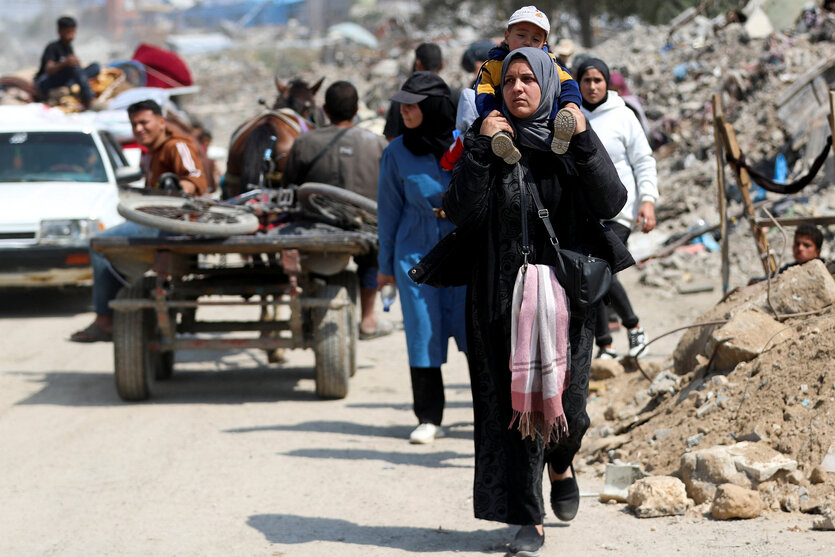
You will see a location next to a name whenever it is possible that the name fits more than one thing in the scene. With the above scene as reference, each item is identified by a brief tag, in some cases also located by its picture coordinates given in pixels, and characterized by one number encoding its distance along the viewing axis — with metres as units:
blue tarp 159.87
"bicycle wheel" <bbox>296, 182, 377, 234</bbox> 16.44
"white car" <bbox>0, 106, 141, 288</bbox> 23.34
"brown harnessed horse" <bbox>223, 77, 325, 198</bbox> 18.34
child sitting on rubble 15.20
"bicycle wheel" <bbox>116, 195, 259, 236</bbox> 14.82
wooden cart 15.43
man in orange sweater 17.25
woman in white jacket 13.87
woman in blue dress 13.21
